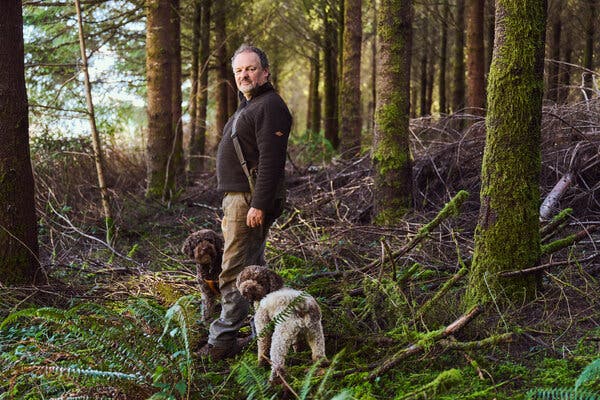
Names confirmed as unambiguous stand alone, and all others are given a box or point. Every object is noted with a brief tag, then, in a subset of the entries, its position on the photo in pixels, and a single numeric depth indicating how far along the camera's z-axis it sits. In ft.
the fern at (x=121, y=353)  12.05
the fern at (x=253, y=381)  10.96
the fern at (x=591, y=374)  9.75
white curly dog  12.80
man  14.65
